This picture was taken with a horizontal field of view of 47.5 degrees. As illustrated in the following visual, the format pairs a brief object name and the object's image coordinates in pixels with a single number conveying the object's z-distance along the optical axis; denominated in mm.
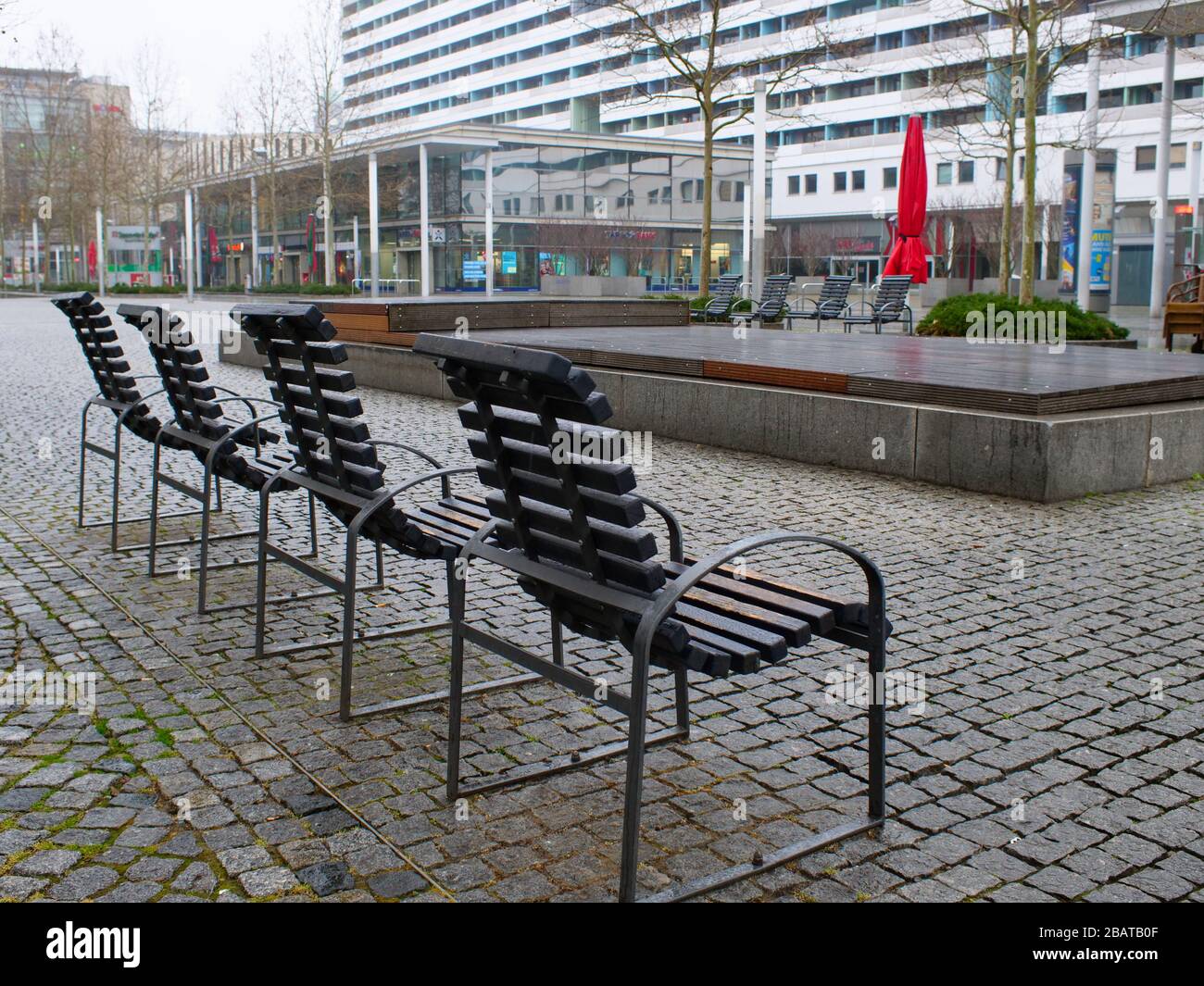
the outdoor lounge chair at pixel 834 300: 24766
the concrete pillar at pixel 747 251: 33506
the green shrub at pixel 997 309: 18812
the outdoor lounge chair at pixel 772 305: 24797
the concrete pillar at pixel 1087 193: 24125
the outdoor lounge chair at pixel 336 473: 4758
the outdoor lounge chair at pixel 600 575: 3324
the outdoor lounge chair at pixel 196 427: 6207
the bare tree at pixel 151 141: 61312
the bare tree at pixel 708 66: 28578
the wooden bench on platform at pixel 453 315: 16922
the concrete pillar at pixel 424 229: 44875
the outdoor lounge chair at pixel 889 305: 23016
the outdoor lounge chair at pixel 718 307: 26625
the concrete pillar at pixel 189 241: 49719
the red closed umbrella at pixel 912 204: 20656
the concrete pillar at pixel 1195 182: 33531
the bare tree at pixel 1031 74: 20656
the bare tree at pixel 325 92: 51656
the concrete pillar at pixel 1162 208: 22922
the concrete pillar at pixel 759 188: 26000
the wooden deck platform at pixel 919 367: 9227
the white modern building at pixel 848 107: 59688
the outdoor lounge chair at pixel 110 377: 7539
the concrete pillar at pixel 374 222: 43156
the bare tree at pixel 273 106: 55062
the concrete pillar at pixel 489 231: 43562
